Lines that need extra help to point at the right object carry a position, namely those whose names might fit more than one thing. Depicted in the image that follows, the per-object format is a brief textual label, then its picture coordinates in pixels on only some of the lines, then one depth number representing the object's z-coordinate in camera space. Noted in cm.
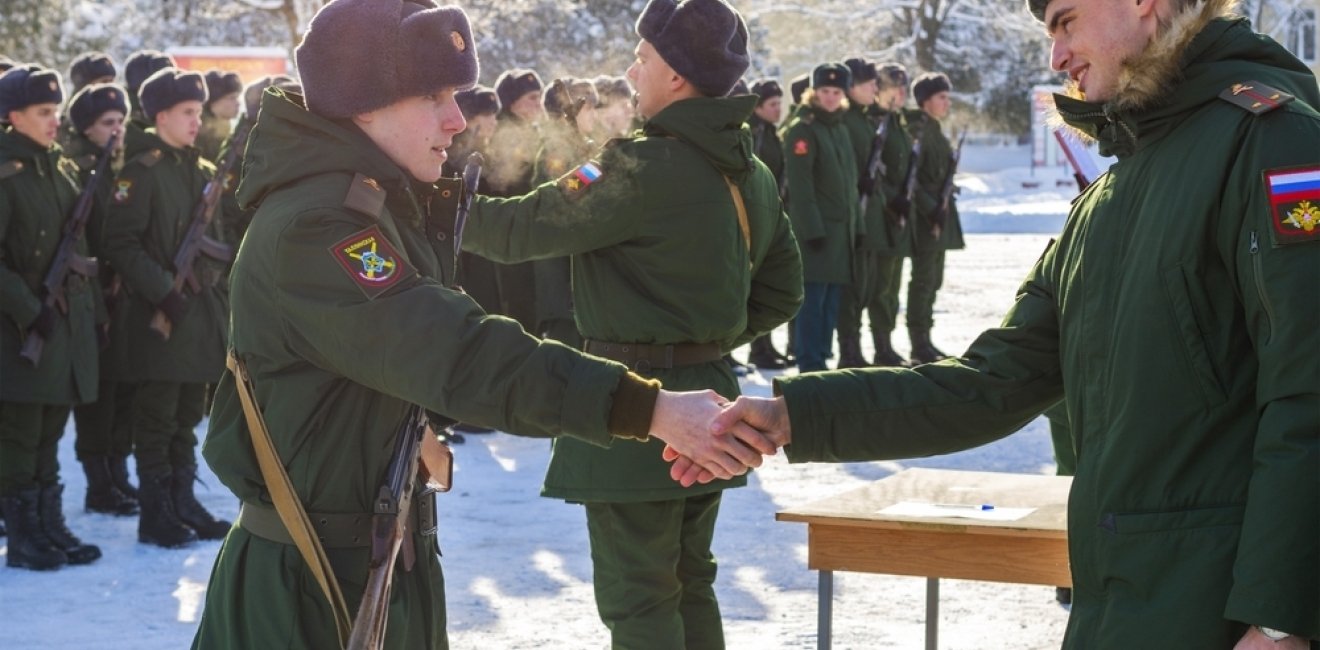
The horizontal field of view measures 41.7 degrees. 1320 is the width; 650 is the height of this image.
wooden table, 405
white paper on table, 418
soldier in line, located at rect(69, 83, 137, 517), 811
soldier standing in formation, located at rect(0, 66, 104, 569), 723
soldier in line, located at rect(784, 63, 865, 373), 1205
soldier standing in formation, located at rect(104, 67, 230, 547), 767
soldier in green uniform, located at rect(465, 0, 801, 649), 471
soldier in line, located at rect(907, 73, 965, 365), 1332
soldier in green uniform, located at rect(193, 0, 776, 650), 287
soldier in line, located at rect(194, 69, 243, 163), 955
